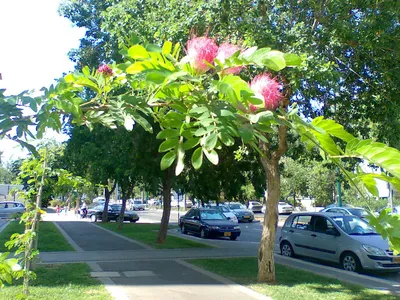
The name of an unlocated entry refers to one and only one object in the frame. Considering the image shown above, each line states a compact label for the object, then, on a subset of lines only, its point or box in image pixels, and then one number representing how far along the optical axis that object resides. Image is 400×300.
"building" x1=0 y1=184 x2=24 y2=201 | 50.66
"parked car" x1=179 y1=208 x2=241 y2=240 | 20.98
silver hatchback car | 11.60
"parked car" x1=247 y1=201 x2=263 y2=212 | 47.47
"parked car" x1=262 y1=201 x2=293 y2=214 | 43.75
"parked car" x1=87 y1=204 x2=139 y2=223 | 35.78
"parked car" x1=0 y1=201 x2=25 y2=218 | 32.97
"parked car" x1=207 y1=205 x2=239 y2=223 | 31.39
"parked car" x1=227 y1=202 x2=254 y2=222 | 35.69
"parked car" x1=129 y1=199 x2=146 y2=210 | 65.81
